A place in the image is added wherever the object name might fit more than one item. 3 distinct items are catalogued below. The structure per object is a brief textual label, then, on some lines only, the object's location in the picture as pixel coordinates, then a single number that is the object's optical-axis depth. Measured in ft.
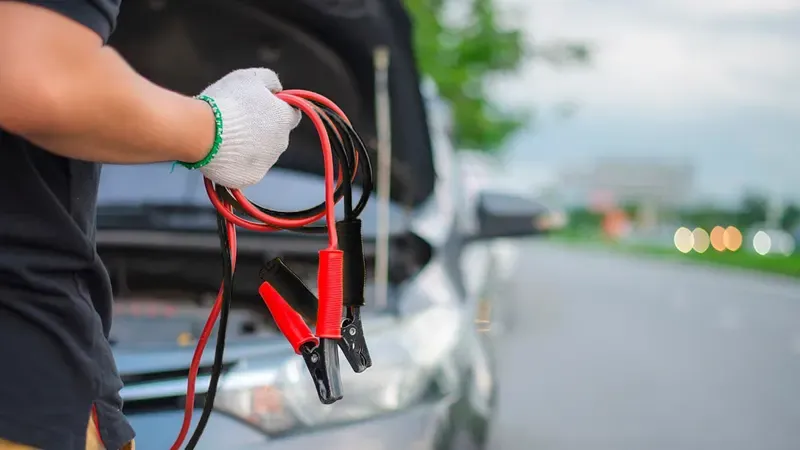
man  3.62
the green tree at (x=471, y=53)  61.72
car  8.09
